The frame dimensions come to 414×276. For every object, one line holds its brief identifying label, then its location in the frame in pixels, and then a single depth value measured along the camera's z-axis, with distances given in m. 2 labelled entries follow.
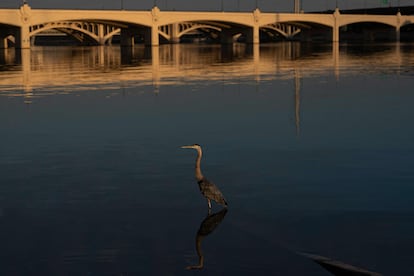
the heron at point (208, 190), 10.59
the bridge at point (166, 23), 106.56
